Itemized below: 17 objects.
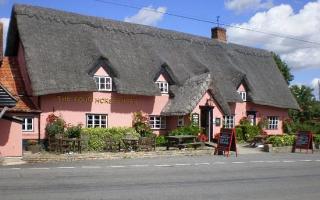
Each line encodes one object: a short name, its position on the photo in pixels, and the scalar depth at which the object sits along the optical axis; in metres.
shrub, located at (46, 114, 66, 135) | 25.20
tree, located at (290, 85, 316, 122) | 51.72
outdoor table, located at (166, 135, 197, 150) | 25.80
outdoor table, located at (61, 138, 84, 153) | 22.97
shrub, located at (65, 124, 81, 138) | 24.69
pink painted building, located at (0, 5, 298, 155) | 26.23
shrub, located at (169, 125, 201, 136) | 28.52
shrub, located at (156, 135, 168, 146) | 29.64
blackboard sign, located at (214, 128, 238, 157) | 23.50
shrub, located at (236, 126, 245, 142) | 34.63
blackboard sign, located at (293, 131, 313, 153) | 26.48
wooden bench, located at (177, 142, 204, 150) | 25.82
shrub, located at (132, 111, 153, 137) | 29.33
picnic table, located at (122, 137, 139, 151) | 24.56
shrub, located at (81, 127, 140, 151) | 24.83
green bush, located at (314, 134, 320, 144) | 30.03
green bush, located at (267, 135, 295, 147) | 28.14
